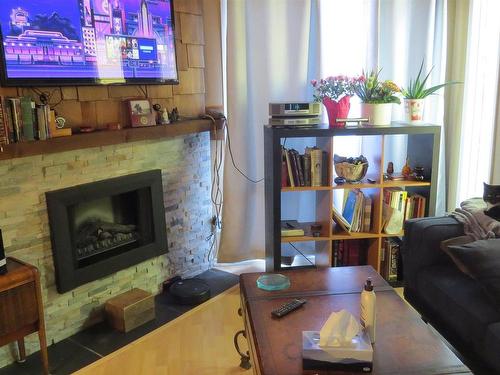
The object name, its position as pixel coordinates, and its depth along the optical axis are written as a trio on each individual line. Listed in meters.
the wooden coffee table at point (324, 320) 1.48
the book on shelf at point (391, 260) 3.06
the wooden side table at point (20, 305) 1.99
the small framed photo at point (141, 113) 2.65
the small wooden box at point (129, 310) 2.58
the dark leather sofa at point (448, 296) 1.83
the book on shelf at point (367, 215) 3.02
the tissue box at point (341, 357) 1.43
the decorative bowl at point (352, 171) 2.90
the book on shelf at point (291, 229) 3.01
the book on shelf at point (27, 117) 2.12
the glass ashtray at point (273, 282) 2.03
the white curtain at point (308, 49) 3.14
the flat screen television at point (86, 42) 2.12
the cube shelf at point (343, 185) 2.79
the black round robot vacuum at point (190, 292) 2.89
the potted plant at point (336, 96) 2.84
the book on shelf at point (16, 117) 2.08
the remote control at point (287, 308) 1.78
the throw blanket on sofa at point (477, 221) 2.23
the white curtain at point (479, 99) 2.99
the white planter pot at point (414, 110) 2.95
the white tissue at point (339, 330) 1.46
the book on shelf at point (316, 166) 2.89
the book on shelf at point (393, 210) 2.97
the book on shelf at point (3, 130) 2.01
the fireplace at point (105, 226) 2.42
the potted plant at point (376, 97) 2.83
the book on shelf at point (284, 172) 2.90
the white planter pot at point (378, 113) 2.83
